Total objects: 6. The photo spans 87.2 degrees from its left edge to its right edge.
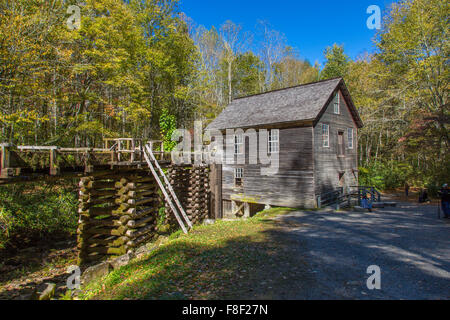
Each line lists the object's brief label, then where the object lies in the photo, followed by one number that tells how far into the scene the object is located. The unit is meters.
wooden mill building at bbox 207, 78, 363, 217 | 16.28
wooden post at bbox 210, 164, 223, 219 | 17.16
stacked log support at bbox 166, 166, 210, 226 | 16.62
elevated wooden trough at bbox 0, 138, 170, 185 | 6.90
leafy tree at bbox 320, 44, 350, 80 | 40.91
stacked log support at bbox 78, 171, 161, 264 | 10.65
